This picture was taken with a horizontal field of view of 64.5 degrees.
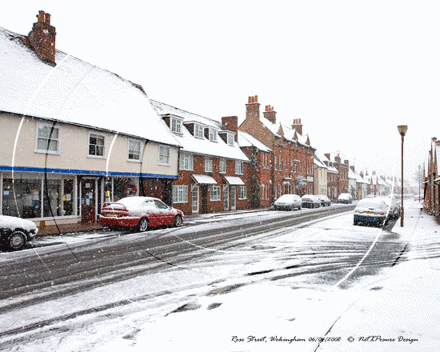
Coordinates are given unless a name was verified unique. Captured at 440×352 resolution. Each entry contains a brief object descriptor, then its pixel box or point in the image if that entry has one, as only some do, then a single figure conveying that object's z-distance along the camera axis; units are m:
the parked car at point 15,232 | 10.64
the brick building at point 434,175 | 24.98
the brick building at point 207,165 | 27.14
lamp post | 18.12
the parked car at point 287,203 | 34.44
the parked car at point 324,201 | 45.26
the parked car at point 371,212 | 18.83
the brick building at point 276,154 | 42.44
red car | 15.09
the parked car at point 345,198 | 55.94
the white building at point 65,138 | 15.30
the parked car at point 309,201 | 41.42
